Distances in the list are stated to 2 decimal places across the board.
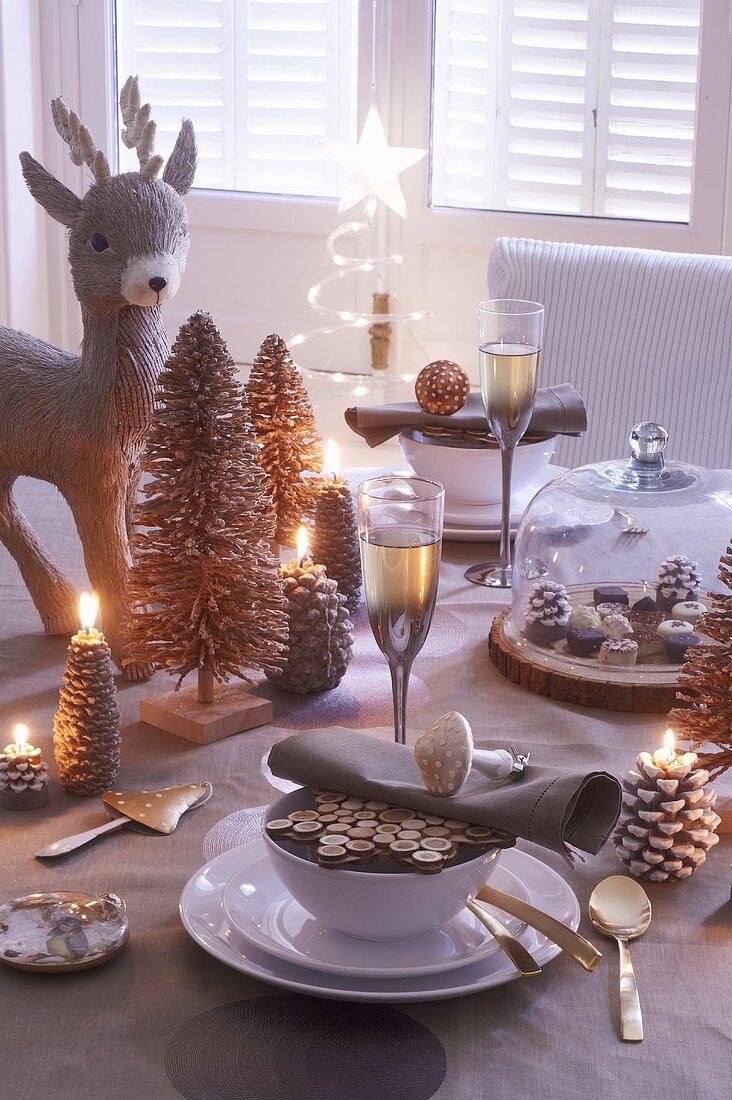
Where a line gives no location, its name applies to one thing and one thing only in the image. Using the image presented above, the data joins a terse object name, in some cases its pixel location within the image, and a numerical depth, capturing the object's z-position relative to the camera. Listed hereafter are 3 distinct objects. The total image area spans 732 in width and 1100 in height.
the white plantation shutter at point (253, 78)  3.87
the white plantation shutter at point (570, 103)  3.54
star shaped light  3.58
